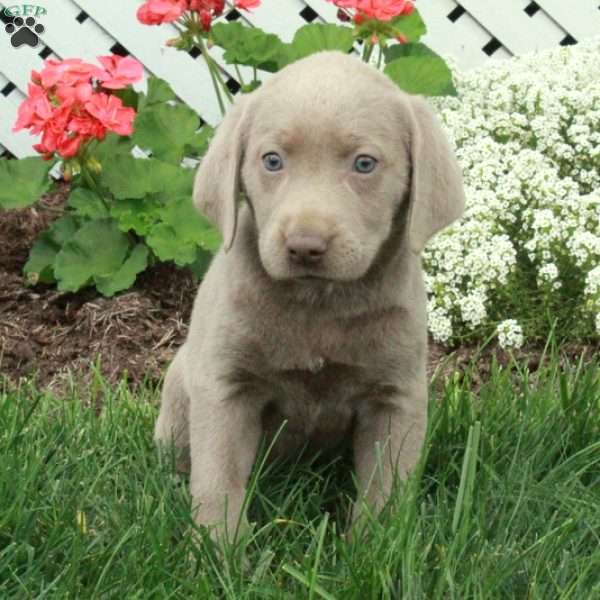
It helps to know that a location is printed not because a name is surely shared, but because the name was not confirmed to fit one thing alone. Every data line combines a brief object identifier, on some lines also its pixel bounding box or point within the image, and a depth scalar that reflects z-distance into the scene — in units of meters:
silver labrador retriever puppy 2.97
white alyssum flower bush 4.93
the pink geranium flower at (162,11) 4.85
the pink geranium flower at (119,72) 4.96
